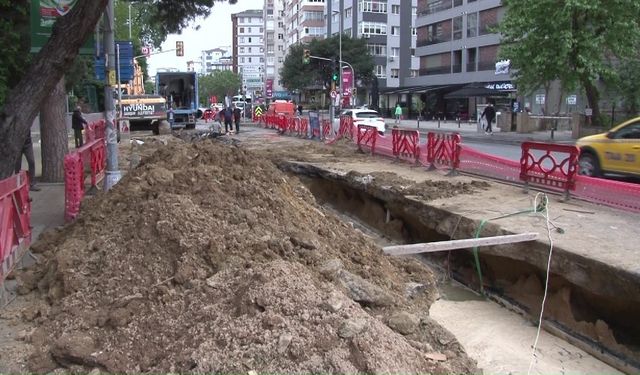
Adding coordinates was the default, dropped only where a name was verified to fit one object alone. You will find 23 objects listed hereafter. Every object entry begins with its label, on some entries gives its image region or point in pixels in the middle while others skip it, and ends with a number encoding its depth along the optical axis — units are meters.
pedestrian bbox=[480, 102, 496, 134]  34.72
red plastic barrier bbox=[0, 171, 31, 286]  5.91
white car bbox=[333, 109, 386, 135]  26.63
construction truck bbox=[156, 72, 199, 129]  38.06
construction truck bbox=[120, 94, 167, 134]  31.62
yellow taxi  12.30
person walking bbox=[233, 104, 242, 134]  32.97
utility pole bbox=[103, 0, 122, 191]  11.34
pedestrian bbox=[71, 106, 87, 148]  20.28
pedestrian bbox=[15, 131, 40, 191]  11.79
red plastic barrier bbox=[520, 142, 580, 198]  9.85
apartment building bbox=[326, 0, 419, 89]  78.31
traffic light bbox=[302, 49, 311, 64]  41.47
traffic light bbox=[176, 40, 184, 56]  47.94
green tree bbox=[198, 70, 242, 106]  135.75
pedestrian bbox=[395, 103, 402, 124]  47.88
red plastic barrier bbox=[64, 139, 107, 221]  9.00
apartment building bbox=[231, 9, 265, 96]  160.75
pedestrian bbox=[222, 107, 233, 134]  32.88
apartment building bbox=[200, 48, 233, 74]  197.31
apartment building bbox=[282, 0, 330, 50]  98.56
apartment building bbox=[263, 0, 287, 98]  131.00
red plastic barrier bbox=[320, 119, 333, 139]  26.17
